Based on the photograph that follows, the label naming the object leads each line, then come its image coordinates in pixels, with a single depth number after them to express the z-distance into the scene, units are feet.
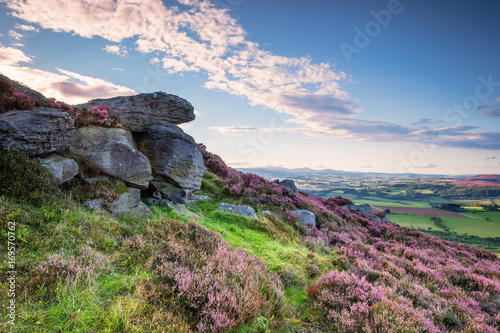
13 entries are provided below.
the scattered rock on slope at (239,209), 45.00
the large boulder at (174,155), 42.19
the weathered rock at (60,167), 26.86
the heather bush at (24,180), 21.63
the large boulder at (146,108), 44.01
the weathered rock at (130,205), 29.34
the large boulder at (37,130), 23.98
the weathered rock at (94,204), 27.05
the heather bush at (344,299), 16.29
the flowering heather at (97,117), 35.42
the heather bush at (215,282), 13.35
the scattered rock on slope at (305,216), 52.04
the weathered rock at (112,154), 33.63
